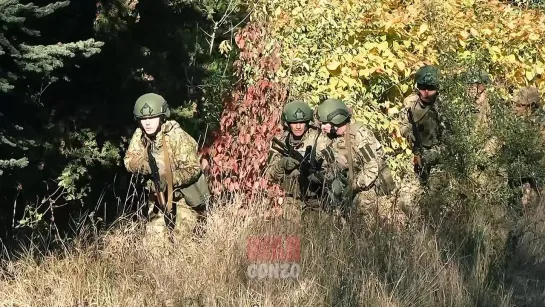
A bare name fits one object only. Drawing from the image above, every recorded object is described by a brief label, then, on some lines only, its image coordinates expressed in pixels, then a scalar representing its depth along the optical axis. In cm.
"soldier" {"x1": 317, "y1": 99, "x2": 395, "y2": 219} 1311
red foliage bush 1367
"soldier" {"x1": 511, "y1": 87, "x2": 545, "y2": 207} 1371
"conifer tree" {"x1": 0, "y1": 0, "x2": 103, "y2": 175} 878
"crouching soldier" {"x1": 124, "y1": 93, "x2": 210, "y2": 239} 1192
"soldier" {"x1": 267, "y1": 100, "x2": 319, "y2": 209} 1248
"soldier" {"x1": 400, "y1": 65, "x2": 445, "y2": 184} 1517
